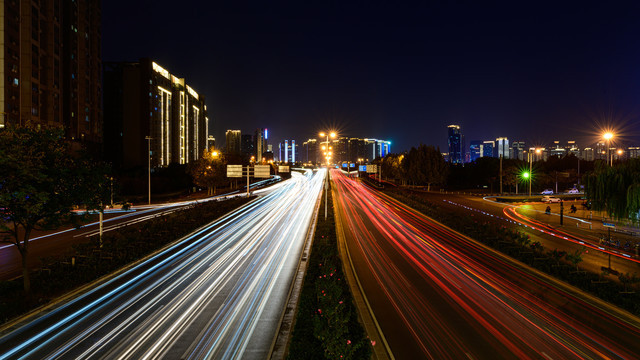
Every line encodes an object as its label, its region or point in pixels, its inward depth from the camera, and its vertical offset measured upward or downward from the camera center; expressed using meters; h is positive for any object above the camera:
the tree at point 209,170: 52.66 +0.92
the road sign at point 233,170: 45.66 +0.79
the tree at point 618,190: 18.20 -0.92
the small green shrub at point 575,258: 13.62 -3.74
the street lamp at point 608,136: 28.26 +3.69
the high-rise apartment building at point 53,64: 49.66 +21.21
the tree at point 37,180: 10.50 -0.19
